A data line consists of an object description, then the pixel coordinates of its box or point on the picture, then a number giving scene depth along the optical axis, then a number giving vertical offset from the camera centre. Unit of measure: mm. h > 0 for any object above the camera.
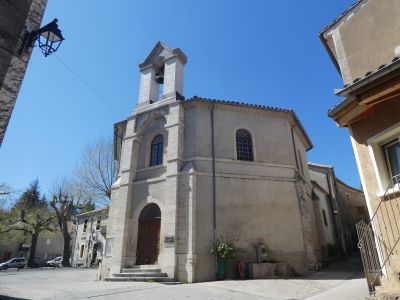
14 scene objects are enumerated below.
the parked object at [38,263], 35859 +663
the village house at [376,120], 5809 +3090
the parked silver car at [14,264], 33062 +524
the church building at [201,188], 14086 +3879
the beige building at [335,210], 20069 +5036
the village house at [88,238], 37875 +3789
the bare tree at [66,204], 33656 +6942
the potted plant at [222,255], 13117 +522
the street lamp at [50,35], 7625 +5608
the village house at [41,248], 51147 +3420
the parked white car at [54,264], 37075 +546
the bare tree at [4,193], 17769 +4268
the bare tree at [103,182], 25391 +6952
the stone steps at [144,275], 12836 -289
